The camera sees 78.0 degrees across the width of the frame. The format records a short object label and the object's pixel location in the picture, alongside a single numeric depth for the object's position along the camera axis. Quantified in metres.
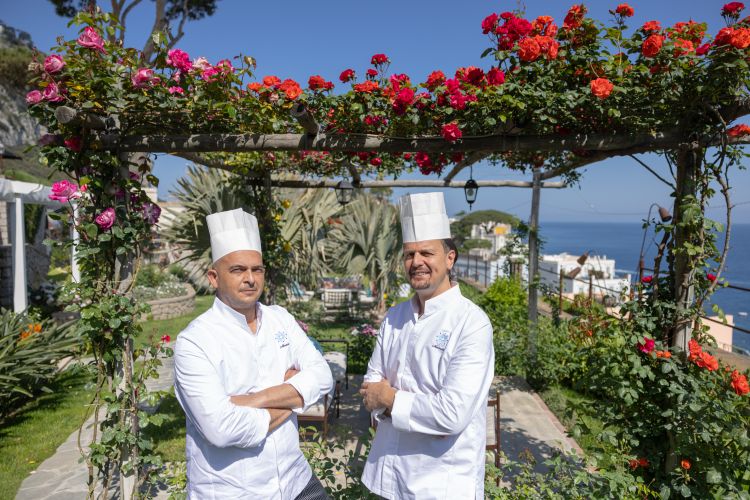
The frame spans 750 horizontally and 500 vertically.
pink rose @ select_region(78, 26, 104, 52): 2.38
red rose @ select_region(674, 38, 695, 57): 2.29
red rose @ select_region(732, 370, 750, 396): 2.42
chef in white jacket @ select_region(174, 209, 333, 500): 1.62
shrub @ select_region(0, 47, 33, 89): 28.50
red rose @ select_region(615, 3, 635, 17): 2.41
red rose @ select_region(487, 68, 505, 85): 2.48
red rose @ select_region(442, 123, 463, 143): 2.69
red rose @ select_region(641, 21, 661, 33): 2.36
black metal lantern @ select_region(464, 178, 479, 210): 5.35
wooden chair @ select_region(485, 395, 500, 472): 3.42
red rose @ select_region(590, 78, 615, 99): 2.33
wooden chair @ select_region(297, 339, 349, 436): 4.08
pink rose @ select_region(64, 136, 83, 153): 2.69
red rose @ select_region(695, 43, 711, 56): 2.27
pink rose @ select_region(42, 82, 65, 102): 2.45
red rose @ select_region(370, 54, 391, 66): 2.76
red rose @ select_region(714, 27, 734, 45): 2.16
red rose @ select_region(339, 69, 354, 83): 2.77
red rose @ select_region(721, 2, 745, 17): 2.28
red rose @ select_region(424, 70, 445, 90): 2.65
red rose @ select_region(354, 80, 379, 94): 2.70
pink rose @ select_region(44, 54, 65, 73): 2.41
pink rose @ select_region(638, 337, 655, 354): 2.69
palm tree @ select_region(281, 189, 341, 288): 7.81
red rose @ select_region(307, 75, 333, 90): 2.75
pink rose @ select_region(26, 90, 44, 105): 2.44
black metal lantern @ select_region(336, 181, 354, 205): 5.44
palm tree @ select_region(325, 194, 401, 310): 8.84
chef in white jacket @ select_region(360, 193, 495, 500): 1.63
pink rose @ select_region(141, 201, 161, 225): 3.00
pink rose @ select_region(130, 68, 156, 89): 2.49
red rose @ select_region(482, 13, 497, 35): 2.49
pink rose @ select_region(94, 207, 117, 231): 2.79
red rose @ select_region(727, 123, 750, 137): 2.51
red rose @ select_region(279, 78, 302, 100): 2.71
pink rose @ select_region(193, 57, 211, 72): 2.57
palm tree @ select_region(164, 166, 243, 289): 7.30
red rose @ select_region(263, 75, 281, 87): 2.73
